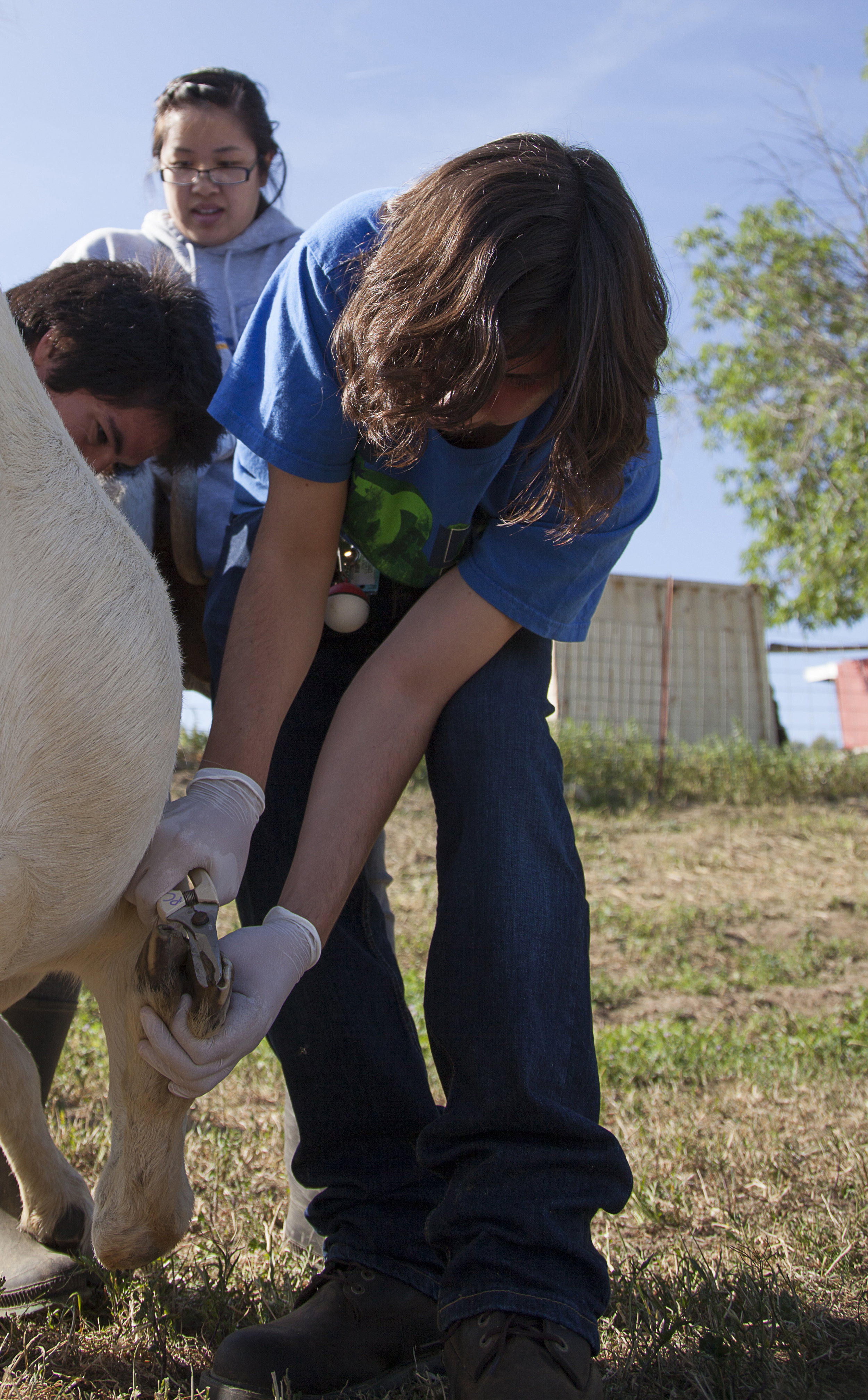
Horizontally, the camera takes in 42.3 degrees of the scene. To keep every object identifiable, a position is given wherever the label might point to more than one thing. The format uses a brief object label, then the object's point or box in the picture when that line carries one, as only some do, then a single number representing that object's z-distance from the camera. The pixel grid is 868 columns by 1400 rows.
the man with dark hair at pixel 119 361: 2.12
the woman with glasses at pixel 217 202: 2.77
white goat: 1.16
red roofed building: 15.55
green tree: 11.14
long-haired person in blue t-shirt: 1.47
